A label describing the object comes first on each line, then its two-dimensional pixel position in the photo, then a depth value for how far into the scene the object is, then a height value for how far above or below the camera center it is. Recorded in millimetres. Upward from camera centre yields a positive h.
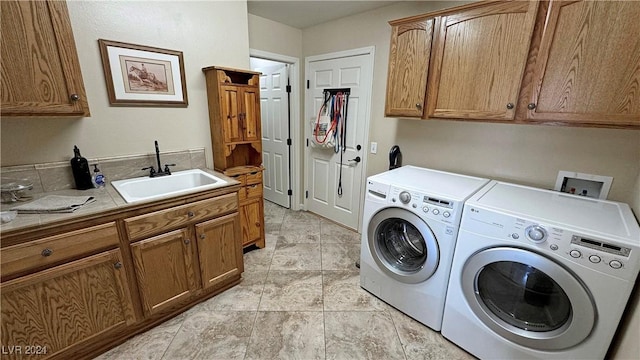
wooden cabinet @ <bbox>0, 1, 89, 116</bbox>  1244 +263
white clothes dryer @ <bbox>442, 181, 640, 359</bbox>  1095 -720
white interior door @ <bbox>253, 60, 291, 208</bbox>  3268 -159
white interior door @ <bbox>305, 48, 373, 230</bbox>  2666 -292
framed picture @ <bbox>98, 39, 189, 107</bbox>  1724 +283
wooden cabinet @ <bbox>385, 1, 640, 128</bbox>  1244 +341
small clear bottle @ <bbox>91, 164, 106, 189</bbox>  1710 -434
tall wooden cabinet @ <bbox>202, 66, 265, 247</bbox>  2137 -167
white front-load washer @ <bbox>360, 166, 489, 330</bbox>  1532 -786
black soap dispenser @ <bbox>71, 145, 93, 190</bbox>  1634 -361
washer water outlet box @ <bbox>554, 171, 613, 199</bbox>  1549 -382
